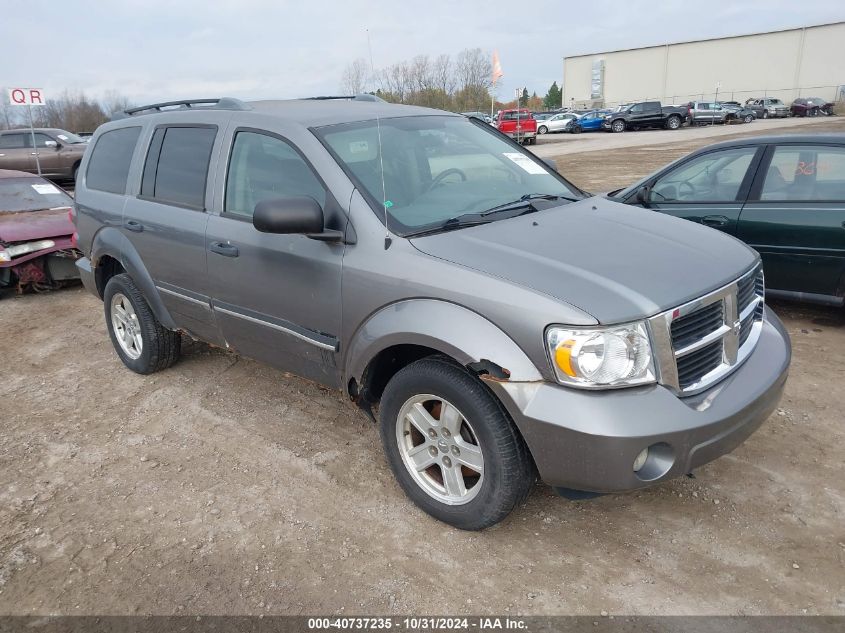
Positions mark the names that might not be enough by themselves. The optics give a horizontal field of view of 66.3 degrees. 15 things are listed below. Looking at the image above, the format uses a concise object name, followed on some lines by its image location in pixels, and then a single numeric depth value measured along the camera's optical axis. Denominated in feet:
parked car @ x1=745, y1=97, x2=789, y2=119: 156.53
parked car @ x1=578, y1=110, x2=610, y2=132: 135.44
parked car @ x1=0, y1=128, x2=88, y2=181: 54.49
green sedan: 15.93
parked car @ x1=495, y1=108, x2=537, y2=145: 104.47
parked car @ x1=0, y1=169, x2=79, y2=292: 24.18
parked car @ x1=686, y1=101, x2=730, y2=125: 131.75
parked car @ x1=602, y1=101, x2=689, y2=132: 128.26
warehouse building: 211.82
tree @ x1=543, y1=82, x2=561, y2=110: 355.46
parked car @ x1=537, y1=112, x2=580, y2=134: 139.13
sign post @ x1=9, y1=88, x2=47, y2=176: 52.42
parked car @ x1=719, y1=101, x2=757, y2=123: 140.97
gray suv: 8.02
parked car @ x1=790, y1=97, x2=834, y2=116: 155.33
